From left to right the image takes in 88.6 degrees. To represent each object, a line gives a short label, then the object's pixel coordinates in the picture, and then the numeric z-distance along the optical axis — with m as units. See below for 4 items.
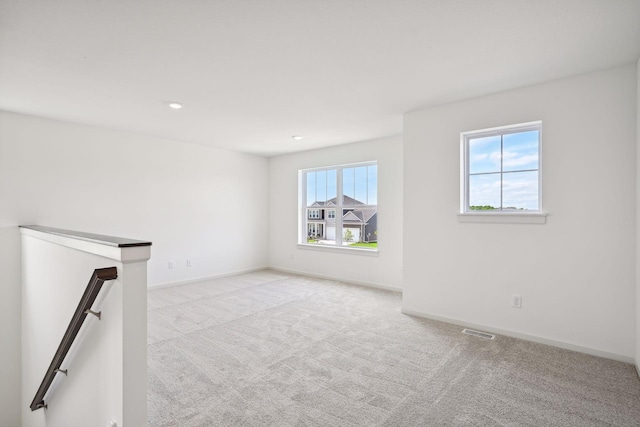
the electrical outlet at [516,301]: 3.17
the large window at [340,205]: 5.56
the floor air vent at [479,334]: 3.20
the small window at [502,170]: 3.19
